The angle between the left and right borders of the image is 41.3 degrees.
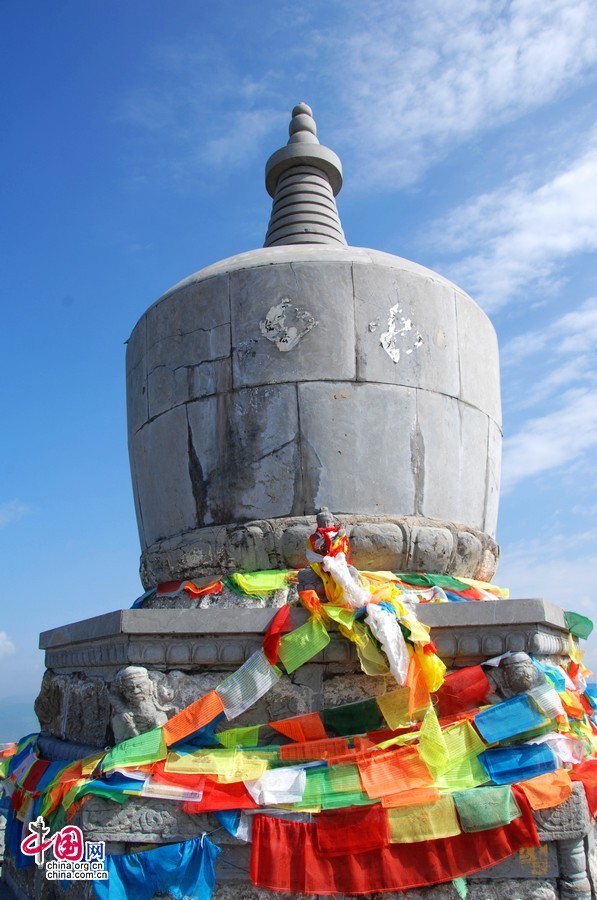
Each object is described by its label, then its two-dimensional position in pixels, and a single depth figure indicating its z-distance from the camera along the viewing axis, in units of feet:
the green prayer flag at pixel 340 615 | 13.43
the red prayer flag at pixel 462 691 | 13.24
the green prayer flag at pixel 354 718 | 13.29
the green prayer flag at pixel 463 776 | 12.42
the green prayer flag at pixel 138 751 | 12.58
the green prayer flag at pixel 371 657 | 13.20
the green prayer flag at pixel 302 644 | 13.33
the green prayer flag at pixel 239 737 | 13.25
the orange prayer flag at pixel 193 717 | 13.05
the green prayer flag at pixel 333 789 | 12.23
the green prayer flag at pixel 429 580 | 15.94
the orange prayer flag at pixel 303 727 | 13.14
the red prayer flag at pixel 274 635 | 13.39
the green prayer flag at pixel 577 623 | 15.51
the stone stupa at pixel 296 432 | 16.25
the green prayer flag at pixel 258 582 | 15.66
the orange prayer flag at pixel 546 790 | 12.04
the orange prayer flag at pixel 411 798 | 12.10
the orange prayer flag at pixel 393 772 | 12.24
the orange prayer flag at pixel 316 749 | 12.90
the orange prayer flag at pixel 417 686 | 13.03
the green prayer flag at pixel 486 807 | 11.95
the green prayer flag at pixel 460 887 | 11.90
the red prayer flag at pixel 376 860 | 11.90
